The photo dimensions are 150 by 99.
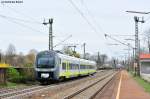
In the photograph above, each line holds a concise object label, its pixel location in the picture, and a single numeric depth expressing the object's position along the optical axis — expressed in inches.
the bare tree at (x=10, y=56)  5129.9
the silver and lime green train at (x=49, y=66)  1595.7
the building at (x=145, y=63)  2881.4
